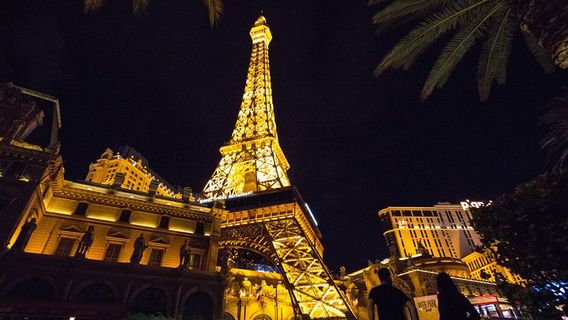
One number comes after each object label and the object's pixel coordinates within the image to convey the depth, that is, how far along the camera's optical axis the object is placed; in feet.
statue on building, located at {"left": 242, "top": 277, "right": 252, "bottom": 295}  89.97
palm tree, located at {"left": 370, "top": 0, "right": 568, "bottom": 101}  24.22
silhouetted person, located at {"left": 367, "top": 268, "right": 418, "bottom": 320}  15.82
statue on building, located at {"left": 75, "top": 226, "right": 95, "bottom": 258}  61.93
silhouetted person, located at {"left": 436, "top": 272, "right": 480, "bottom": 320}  15.67
